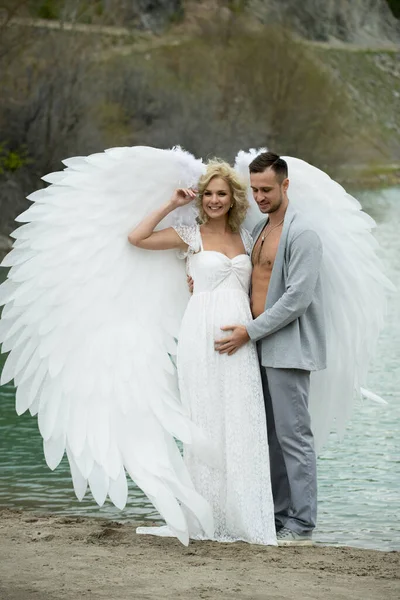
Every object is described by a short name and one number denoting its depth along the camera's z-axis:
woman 10.14
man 10.05
